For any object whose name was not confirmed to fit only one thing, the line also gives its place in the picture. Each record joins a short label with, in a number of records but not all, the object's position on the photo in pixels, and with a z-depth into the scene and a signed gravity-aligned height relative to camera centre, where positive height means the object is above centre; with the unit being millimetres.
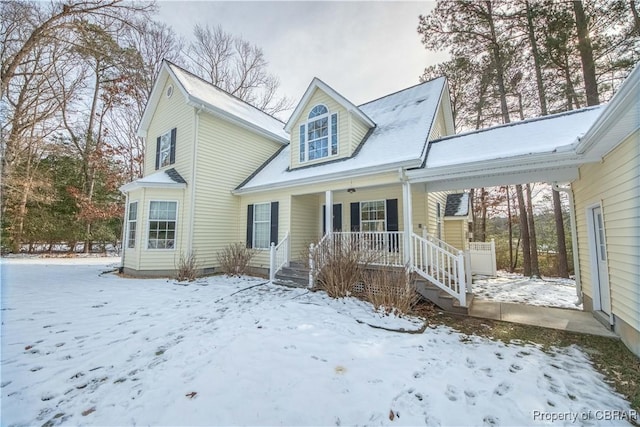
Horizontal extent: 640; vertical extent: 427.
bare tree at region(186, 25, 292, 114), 19078 +12663
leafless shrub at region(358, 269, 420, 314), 5062 -1081
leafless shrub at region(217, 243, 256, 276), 9328 -831
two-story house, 4340 +1502
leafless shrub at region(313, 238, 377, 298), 6141 -686
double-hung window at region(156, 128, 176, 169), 10656 +3714
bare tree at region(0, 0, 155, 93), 9625 +8126
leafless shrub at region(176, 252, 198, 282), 8445 -999
